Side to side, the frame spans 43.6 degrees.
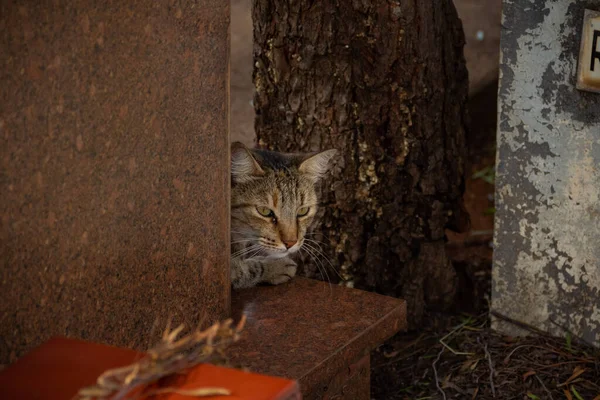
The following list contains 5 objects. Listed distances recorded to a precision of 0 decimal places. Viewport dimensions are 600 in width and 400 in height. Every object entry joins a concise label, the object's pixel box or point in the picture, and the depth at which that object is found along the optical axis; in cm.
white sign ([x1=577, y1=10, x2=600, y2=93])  280
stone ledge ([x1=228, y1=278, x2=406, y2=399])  205
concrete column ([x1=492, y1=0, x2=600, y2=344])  294
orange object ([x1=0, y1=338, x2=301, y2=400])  126
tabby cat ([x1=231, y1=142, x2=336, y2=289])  292
